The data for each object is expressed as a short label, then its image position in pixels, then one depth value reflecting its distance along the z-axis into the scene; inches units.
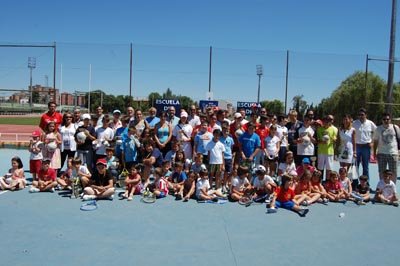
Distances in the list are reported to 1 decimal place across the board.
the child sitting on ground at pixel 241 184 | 275.8
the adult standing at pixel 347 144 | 302.5
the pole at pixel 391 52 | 566.2
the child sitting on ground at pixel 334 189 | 280.6
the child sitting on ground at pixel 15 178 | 291.6
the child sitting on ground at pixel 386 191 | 279.6
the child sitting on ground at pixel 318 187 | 279.1
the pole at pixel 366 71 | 568.0
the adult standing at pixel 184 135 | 318.3
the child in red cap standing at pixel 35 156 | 308.8
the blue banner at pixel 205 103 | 617.3
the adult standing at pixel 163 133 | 319.3
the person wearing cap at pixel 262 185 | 271.9
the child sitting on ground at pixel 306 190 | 269.6
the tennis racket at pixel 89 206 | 240.4
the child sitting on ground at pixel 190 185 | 279.3
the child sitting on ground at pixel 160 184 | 282.2
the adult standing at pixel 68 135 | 323.9
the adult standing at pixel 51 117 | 330.3
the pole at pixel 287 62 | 642.2
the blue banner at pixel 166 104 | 573.7
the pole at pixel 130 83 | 613.0
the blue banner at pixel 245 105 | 639.1
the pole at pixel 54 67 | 596.4
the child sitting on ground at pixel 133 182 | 282.0
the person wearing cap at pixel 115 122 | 332.2
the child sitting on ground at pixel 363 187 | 291.0
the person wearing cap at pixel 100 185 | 267.9
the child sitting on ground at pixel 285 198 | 249.8
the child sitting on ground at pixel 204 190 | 271.7
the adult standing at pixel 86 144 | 316.2
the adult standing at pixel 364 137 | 312.0
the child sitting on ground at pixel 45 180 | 288.2
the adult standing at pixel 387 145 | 305.7
